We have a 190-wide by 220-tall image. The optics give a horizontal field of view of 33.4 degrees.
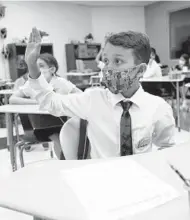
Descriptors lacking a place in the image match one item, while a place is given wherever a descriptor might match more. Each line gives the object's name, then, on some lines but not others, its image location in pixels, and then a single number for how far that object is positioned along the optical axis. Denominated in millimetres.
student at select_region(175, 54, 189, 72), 7255
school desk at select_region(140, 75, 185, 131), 4596
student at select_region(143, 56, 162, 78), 5973
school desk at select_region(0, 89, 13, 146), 5070
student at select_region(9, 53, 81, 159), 3112
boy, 1365
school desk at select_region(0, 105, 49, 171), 2656
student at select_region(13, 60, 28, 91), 4288
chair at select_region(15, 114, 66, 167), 2568
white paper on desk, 754
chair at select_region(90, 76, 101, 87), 7098
